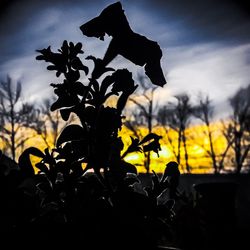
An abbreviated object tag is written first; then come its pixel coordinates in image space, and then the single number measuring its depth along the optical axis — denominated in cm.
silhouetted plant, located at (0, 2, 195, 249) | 103
